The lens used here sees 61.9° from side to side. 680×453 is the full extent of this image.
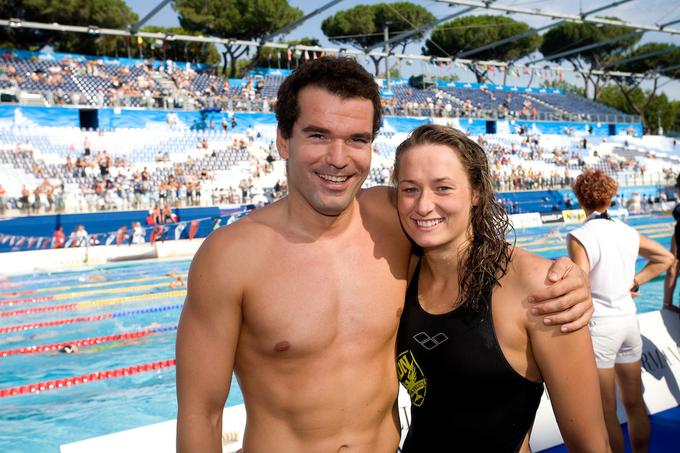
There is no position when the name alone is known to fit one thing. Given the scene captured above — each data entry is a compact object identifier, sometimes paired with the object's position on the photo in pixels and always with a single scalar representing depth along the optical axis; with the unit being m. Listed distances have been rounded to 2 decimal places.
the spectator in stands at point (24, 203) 15.12
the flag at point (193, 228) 16.42
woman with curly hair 3.15
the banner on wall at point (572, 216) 19.97
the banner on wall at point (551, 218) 19.81
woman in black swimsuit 1.72
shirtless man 1.83
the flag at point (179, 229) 16.19
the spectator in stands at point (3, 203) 14.85
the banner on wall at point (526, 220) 19.16
